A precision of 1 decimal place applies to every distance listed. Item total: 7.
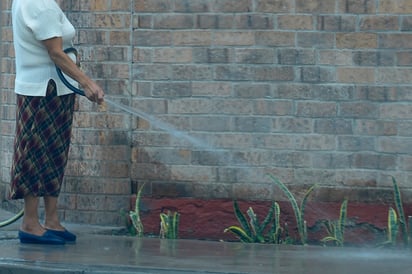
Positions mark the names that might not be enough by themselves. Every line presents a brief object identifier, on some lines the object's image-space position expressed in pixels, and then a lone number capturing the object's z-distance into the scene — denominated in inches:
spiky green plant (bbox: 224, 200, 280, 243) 588.4
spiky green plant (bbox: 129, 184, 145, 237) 603.2
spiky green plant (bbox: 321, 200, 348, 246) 578.2
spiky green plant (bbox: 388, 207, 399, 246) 570.9
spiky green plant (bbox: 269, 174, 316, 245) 582.2
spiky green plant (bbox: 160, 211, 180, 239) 601.3
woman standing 511.8
